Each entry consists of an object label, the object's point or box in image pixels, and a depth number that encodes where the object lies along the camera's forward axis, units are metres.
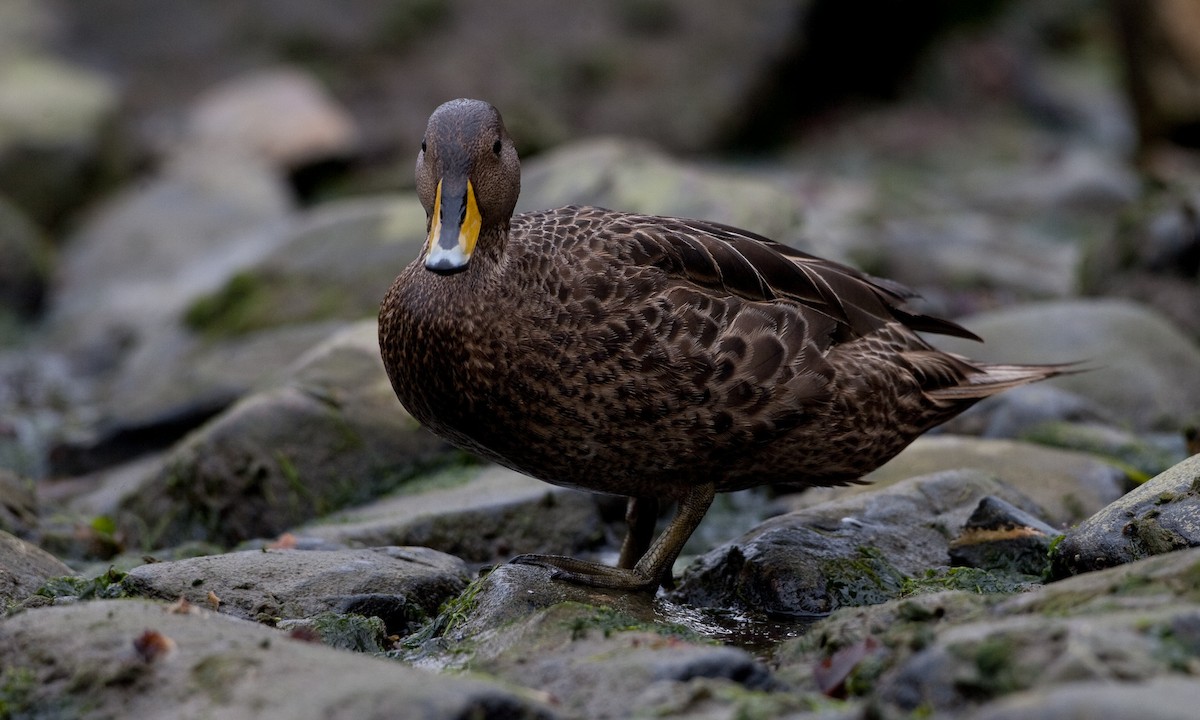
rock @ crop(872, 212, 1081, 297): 22.39
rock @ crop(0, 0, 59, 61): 30.59
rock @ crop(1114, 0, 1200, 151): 28.55
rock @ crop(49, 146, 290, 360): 22.47
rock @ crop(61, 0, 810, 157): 31.95
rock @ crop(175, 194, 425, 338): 18.09
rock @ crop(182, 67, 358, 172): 29.53
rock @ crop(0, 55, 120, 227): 26.47
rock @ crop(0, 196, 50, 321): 23.16
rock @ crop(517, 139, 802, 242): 16.87
